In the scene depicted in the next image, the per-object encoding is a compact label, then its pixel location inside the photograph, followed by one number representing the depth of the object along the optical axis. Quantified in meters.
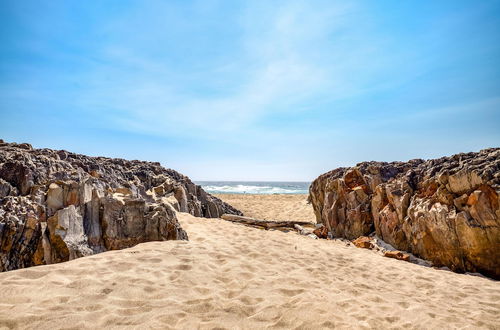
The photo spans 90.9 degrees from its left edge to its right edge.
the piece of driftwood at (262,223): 9.71
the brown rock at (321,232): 9.29
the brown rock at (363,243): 7.75
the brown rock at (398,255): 6.54
